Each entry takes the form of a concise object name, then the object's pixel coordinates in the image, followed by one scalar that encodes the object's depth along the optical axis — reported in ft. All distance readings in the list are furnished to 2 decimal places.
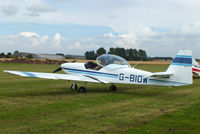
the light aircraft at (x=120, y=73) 31.27
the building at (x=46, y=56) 329.74
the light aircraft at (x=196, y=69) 67.46
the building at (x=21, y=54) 346.46
